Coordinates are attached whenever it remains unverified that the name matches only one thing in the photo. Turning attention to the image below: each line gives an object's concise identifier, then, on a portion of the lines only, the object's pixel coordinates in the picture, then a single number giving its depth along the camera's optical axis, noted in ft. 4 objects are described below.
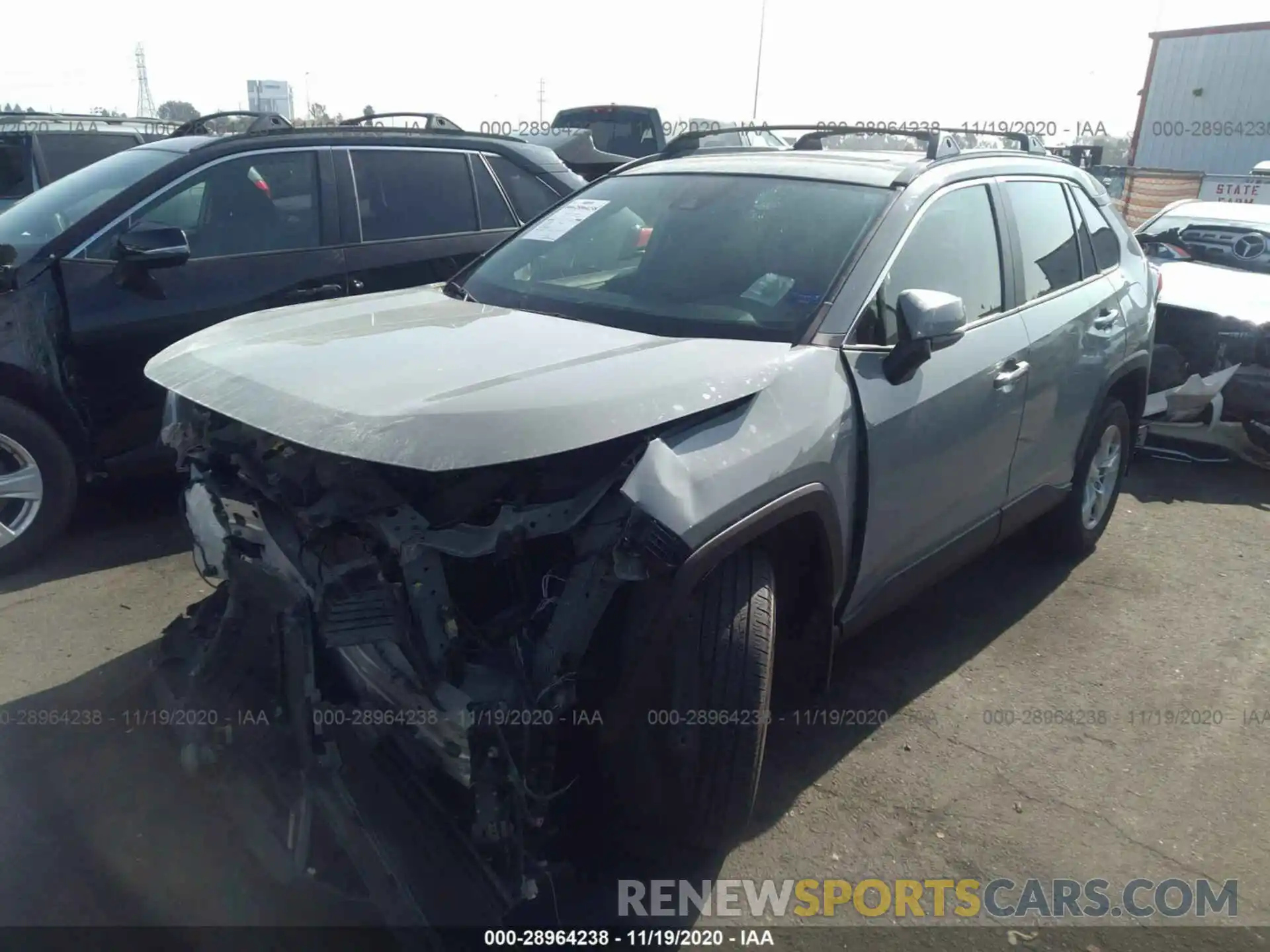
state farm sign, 50.67
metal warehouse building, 76.07
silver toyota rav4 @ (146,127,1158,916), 7.53
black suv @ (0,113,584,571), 14.16
